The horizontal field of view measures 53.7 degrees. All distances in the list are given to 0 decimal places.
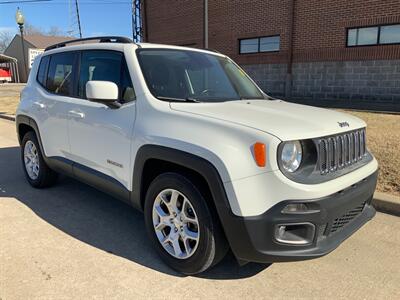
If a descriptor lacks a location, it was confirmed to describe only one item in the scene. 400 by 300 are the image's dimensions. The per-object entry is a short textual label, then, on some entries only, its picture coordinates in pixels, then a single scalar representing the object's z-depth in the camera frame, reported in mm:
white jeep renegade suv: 2705
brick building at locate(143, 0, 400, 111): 13305
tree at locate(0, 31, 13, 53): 80438
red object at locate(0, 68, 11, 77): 48138
